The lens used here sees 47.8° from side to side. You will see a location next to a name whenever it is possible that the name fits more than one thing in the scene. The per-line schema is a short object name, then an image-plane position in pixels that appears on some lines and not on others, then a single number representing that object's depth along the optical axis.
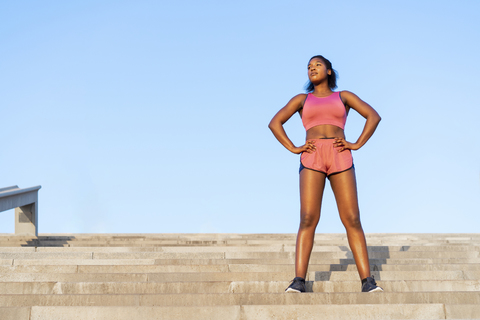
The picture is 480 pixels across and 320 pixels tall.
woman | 4.82
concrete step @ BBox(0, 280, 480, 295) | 5.02
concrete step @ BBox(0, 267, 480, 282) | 5.57
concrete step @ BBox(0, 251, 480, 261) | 7.05
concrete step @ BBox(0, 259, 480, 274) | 5.98
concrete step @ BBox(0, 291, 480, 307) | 4.46
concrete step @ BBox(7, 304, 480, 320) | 4.18
